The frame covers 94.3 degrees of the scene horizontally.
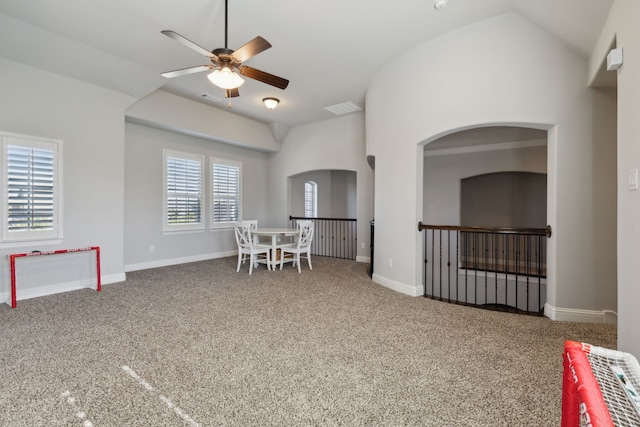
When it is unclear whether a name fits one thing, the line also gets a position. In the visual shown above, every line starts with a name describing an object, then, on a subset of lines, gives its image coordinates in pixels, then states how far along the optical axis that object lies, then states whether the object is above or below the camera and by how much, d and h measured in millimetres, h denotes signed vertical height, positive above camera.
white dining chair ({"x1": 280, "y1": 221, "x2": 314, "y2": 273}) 5506 -584
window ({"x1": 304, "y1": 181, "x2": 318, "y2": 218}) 9895 +531
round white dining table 5426 -349
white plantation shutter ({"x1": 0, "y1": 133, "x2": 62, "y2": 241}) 3682 +340
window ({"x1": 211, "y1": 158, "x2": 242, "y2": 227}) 6766 +535
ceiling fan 2592 +1469
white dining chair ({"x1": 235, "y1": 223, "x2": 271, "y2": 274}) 5216 -597
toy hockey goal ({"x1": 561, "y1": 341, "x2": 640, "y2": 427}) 794 -541
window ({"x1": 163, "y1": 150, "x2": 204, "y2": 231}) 5949 +488
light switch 1782 +222
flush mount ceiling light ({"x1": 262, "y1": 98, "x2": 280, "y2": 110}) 5473 +2091
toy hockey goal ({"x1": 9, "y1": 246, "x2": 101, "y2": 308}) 3797 -763
